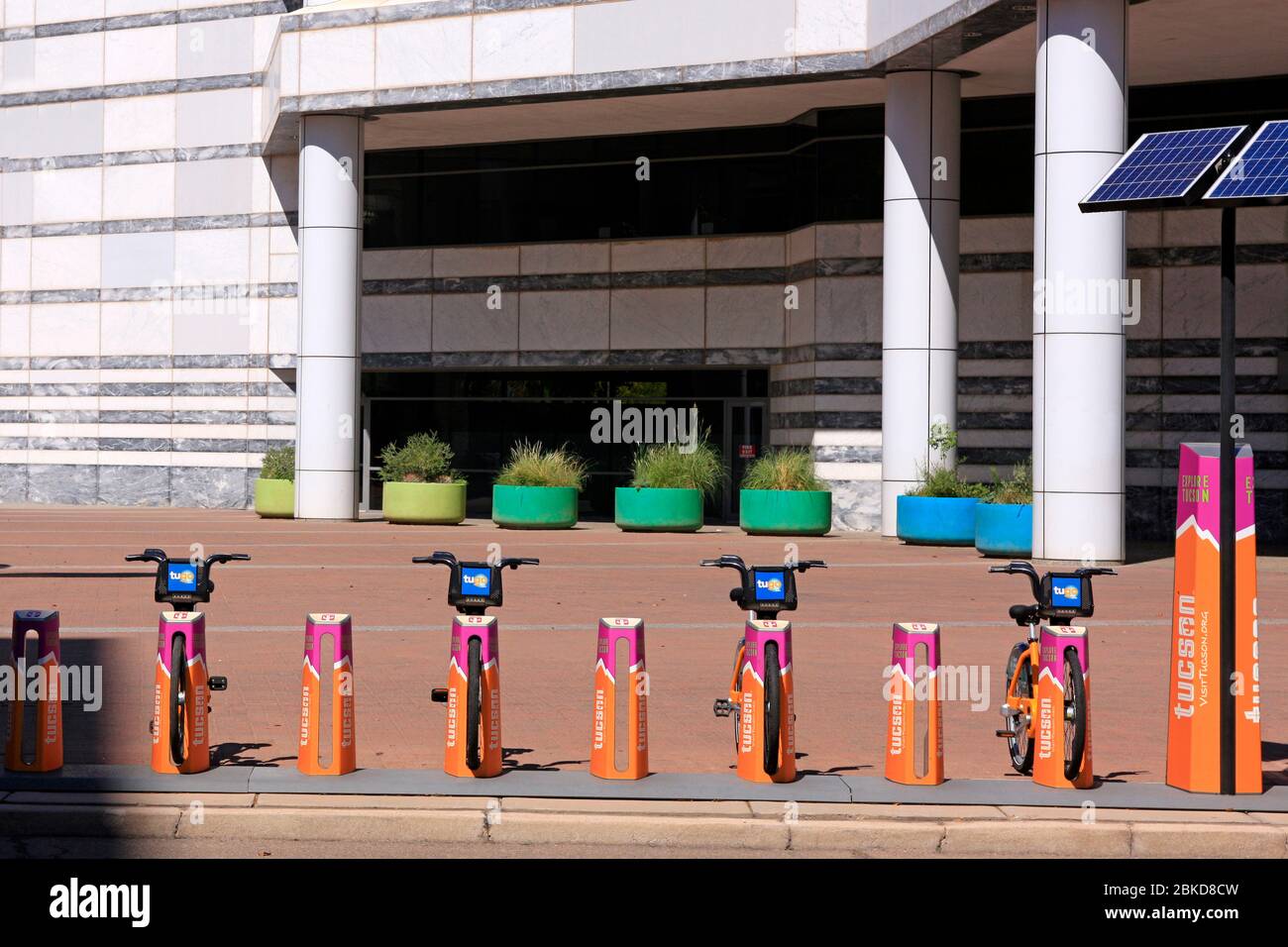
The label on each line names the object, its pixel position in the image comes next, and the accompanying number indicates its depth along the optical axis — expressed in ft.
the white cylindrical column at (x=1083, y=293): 68.33
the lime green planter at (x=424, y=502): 93.50
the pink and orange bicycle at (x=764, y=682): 25.96
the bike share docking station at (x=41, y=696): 26.55
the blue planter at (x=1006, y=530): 72.23
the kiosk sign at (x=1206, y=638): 25.98
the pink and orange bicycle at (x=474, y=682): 26.08
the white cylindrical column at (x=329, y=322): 94.68
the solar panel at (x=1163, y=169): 27.40
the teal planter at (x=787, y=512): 86.17
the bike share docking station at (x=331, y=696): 26.23
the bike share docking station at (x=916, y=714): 25.96
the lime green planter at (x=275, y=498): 99.50
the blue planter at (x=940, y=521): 79.00
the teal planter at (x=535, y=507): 90.47
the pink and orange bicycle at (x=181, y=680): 26.35
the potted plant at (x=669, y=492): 88.84
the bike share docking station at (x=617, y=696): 25.99
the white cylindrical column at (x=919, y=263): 83.56
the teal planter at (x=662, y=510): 88.74
